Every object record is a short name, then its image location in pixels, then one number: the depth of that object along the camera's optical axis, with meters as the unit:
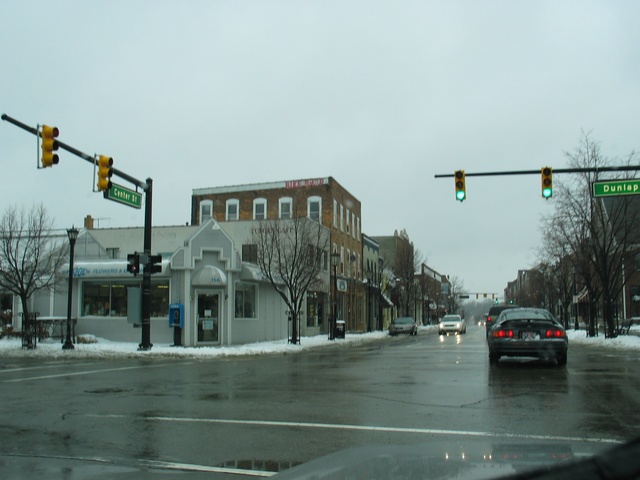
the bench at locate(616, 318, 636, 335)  37.68
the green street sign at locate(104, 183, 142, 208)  19.06
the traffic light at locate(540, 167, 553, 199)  18.36
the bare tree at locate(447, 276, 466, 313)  119.12
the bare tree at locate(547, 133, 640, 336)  31.50
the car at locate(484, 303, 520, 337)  37.94
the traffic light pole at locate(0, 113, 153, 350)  23.83
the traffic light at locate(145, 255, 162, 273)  23.89
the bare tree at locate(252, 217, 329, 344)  31.41
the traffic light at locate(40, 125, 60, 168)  15.45
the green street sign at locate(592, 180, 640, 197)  17.70
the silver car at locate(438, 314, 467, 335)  50.09
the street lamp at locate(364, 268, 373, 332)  50.84
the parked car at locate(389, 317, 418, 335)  48.34
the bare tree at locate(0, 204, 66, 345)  26.94
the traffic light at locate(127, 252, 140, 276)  23.62
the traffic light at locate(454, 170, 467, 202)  18.97
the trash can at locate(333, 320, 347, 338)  38.65
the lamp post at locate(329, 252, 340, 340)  36.98
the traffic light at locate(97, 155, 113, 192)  17.66
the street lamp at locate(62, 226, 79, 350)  25.11
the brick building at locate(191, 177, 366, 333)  46.38
